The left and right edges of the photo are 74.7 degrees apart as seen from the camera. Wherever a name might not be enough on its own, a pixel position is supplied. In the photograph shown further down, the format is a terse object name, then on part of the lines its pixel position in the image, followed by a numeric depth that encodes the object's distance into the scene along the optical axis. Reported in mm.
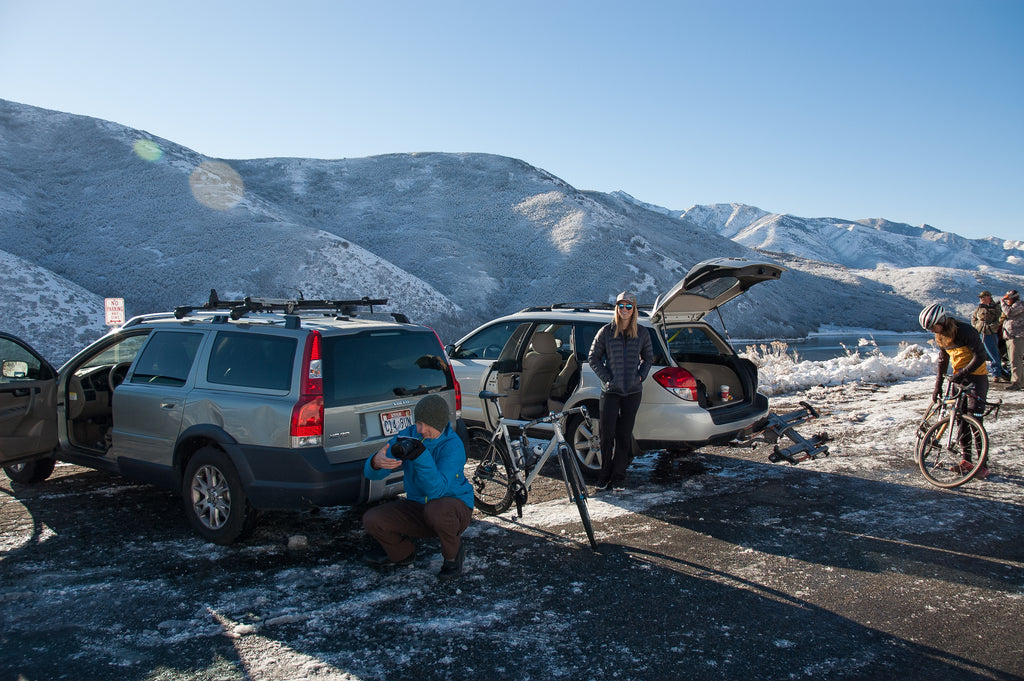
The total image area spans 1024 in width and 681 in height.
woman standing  6441
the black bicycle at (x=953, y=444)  6410
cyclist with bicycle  6684
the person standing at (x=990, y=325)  12578
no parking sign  15310
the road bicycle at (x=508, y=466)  5660
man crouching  4332
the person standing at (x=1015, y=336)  12148
